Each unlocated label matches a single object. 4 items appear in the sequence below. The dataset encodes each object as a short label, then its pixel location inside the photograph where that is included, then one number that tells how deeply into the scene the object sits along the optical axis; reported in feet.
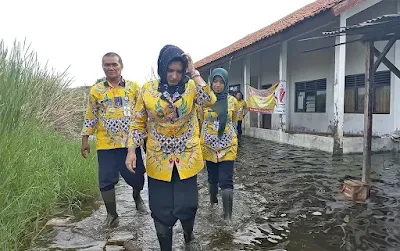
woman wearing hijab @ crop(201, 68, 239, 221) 13.11
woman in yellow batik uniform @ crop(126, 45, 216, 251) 9.18
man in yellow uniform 12.67
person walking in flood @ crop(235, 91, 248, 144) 35.34
